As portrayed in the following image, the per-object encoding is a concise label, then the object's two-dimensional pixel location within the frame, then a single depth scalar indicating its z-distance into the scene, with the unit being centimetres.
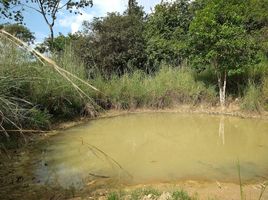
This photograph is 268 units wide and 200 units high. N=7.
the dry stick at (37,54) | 81
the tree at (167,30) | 853
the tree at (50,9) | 980
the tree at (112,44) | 835
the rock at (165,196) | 248
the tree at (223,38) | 654
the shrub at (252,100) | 647
